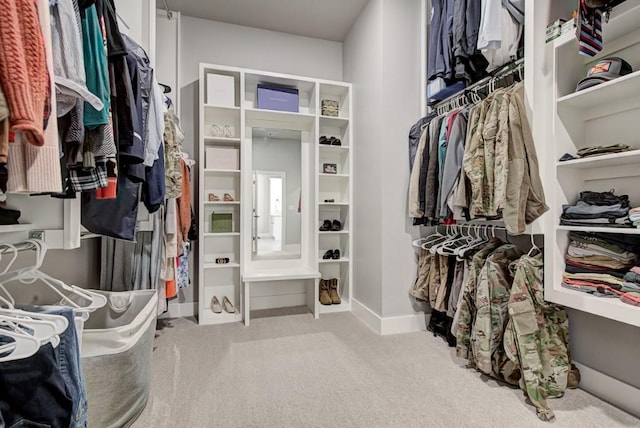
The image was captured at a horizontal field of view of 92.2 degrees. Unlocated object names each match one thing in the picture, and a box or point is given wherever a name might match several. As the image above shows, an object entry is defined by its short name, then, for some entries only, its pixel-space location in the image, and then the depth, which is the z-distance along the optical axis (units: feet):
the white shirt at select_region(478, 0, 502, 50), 6.18
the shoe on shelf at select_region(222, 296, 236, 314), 9.67
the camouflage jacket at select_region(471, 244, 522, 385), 5.93
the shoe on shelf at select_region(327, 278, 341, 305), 10.55
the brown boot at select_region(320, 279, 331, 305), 10.45
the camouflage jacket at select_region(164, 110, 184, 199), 6.80
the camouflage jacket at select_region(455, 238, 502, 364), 6.58
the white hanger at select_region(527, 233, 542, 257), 6.08
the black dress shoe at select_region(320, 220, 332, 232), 10.74
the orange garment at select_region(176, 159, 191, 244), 8.14
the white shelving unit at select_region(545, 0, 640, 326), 5.12
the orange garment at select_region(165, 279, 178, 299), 7.53
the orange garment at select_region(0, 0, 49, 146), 2.10
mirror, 10.53
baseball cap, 5.00
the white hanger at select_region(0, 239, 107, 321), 3.39
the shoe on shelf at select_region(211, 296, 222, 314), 9.56
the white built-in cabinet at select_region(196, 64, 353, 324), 9.53
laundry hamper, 4.19
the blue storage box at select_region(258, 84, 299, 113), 9.95
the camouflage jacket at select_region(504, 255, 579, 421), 5.32
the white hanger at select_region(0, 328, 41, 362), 2.34
